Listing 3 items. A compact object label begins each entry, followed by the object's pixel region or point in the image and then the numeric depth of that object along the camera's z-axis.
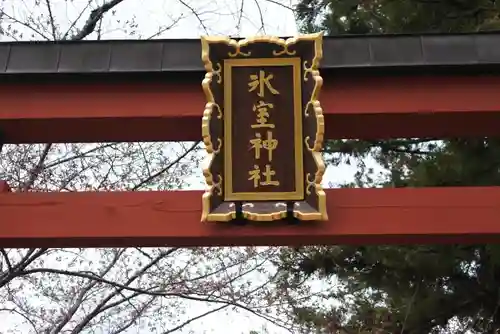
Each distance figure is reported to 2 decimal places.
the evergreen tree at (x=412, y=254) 5.12
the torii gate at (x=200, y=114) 3.35
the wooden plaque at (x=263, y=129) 3.27
